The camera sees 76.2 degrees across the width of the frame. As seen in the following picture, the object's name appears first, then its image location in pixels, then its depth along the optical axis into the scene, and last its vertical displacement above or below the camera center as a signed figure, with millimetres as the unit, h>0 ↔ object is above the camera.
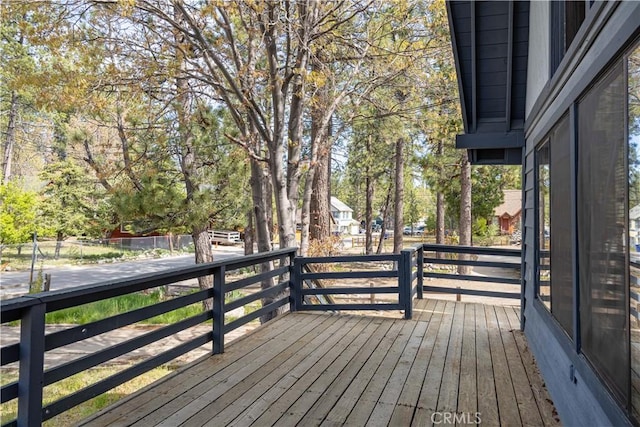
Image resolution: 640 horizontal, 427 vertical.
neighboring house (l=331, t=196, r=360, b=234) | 41181 +660
